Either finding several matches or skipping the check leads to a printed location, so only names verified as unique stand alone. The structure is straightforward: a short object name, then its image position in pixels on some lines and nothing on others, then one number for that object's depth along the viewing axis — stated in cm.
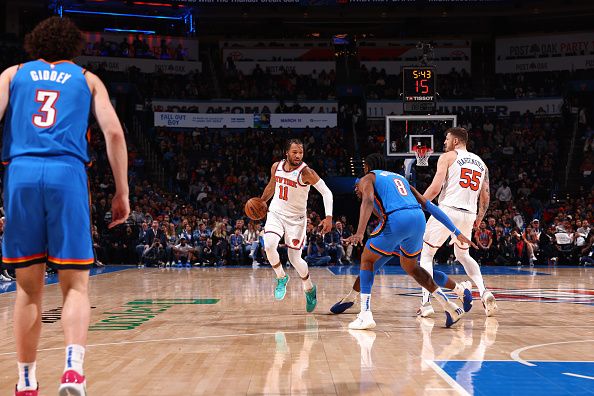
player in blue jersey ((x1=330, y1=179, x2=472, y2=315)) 887
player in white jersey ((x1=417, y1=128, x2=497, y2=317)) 930
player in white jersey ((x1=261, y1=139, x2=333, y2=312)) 965
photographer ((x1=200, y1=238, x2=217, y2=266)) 2241
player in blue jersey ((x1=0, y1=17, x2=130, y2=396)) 384
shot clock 2073
